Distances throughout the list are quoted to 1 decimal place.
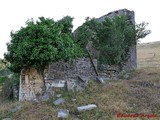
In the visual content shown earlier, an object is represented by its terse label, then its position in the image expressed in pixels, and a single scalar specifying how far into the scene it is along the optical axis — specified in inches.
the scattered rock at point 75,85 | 481.7
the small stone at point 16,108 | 402.3
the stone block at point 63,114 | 356.6
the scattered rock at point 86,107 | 375.2
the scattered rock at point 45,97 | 449.9
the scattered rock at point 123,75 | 608.5
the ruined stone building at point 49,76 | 492.1
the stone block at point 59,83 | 490.9
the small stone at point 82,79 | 507.8
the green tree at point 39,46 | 468.4
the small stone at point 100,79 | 522.2
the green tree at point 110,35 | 622.2
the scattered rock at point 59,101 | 416.6
